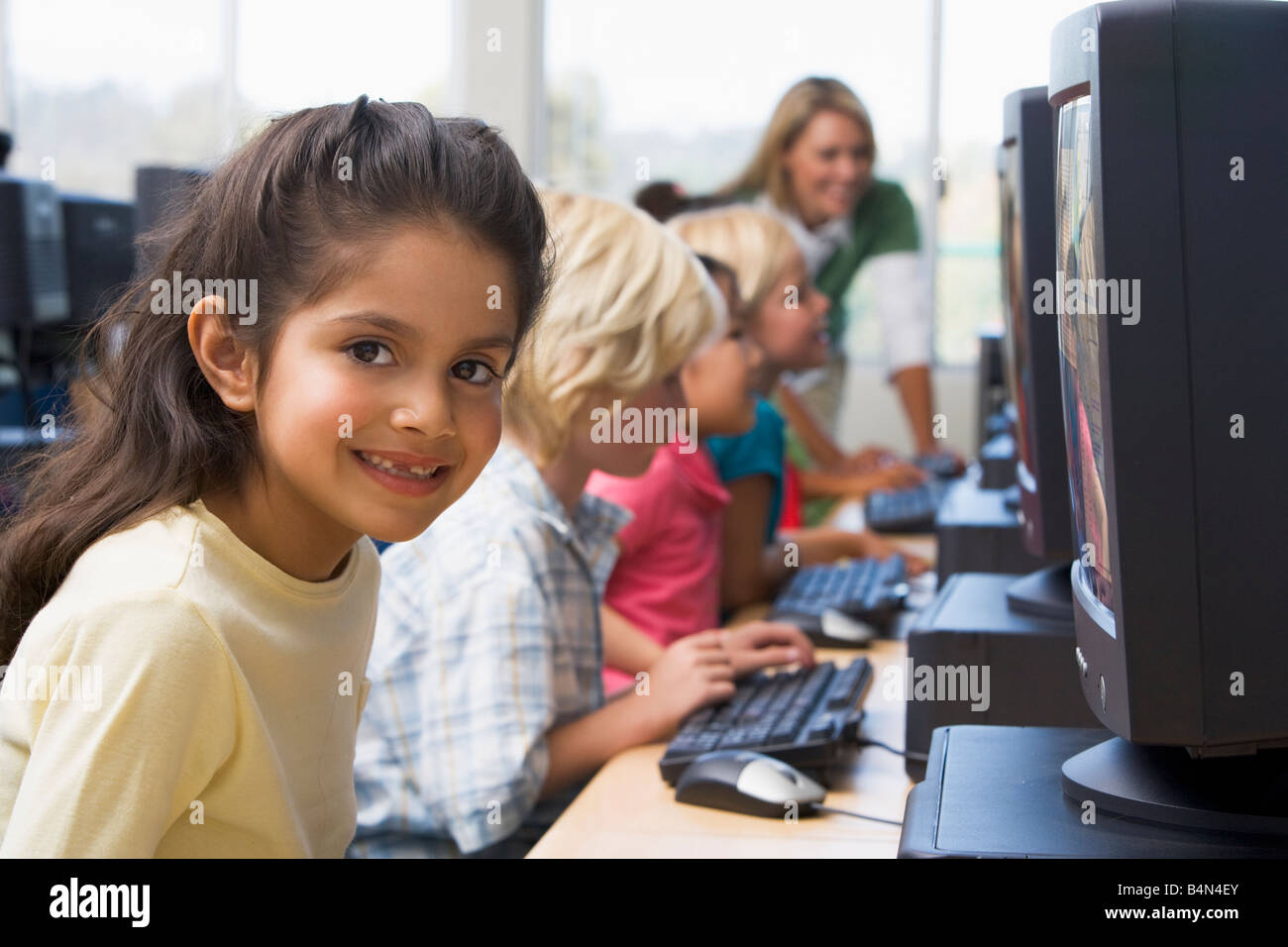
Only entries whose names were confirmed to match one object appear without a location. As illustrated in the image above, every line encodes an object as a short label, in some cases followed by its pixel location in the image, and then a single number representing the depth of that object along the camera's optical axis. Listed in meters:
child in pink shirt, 1.67
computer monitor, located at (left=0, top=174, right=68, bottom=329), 2.28
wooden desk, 1.01
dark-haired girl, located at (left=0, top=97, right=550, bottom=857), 0.72
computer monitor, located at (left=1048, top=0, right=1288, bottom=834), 0.62
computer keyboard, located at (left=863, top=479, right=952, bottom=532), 2.48
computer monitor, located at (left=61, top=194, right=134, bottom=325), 2.50
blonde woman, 2.82
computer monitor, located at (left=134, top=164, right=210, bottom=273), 1.80
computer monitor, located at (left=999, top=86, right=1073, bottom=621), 1.11
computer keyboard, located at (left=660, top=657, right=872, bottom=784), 1.15
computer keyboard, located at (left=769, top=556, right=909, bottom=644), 1.75
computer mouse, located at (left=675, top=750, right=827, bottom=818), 1.06
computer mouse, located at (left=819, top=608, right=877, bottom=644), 1.68
